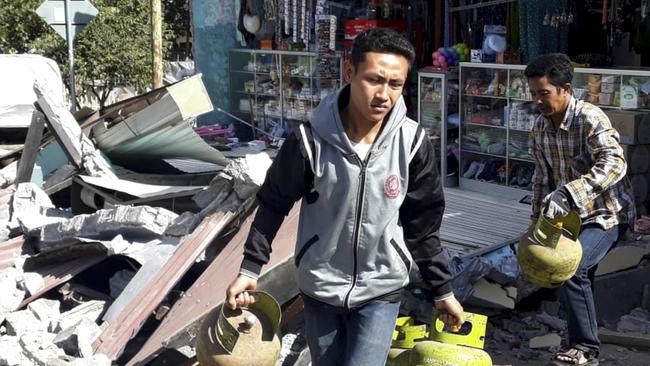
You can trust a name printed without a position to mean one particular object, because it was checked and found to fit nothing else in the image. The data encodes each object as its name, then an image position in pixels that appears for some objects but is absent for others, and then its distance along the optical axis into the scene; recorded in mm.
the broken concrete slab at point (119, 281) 6301
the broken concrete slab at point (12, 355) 5328
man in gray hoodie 3457
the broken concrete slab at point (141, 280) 5742
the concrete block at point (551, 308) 6449
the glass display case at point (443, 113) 10148
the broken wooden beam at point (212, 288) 5340
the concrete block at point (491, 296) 6250
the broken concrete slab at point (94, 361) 5116
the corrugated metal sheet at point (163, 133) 8141
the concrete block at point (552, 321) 6262
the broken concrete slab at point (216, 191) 6156
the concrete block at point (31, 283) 6348
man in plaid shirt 4781
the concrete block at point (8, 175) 8625
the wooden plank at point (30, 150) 8312
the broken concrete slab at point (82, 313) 5801
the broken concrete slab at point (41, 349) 5199
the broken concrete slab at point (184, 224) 6298
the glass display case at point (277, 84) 13352
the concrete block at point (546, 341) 6027
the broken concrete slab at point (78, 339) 5324
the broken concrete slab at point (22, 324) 5895
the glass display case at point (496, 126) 9312
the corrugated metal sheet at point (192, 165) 8250
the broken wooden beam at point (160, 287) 5504
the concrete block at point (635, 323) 6125
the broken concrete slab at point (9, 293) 6148
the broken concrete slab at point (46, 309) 6051
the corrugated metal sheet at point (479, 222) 7035
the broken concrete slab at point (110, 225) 6480
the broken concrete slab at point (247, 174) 5949
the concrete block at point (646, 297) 6352
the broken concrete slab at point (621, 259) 6547
